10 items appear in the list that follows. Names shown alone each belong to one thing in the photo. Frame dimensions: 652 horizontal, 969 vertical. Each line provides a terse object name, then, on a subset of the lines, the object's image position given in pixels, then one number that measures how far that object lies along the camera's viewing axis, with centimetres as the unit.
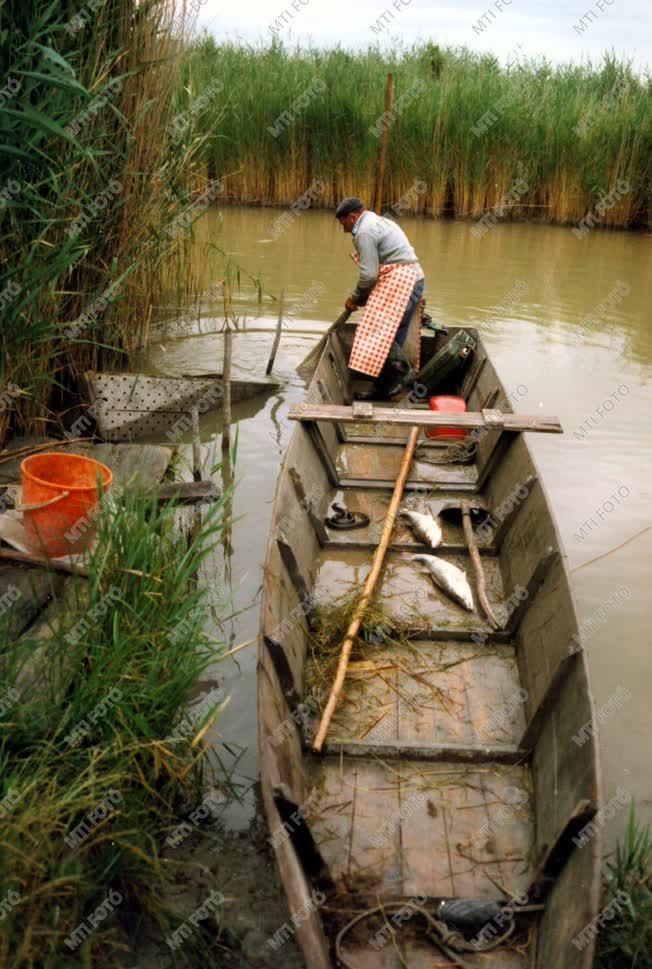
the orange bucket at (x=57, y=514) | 392
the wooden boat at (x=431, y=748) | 250
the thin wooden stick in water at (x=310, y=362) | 808
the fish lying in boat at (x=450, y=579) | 418
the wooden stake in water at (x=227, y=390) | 603
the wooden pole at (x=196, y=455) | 534
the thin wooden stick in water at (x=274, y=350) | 770
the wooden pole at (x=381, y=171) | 866
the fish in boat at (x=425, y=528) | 463
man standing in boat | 706
